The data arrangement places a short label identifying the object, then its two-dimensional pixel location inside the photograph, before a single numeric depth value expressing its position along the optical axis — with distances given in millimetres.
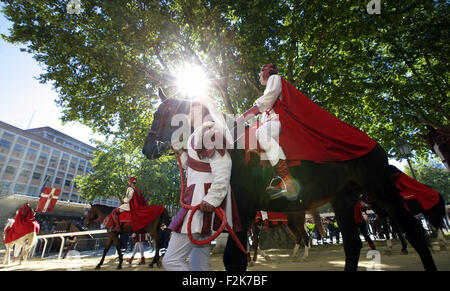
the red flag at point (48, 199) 17312
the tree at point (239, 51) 10562
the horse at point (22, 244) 10133
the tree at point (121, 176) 27656
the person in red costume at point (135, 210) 8647
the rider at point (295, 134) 2744
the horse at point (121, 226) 8468
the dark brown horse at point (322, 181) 2637
